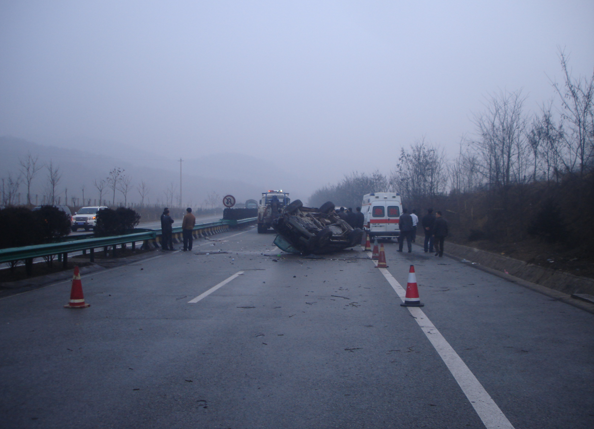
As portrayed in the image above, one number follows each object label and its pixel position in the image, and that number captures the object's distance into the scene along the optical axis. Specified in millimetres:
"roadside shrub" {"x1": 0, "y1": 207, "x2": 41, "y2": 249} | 13031
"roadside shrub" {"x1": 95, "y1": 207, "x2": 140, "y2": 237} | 19578
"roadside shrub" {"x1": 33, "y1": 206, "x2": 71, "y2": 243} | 14285
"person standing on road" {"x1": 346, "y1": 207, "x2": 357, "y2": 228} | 25438
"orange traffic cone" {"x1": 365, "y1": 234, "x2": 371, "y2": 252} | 22245
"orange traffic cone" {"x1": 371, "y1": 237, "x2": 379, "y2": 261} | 18145
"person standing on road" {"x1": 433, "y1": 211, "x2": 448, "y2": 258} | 19703
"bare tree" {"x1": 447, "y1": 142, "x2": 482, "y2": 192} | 34994
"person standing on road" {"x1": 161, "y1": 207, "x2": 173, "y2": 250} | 21564
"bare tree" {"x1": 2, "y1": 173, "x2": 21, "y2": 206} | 45312
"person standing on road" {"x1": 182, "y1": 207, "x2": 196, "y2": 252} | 22000
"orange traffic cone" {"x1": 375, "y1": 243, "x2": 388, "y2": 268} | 15645
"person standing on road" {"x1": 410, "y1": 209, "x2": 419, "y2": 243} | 25948
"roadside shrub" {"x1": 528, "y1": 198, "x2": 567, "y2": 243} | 15328
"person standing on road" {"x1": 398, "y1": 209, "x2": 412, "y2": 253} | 21359
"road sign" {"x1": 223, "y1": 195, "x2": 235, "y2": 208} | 39212
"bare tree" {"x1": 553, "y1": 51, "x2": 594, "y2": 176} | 15398
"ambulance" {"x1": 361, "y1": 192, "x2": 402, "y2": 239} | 26734
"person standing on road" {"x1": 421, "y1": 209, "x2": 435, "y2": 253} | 21062
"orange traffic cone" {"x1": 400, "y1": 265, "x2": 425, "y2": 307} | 9102
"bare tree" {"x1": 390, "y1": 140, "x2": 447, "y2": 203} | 36844
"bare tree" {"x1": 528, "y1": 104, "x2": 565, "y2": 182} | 18197
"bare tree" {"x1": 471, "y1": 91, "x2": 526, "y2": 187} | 22172
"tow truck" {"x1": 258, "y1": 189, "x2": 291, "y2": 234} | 32394
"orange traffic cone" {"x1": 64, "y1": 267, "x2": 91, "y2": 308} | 8938
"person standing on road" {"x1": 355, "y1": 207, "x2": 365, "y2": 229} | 26056
